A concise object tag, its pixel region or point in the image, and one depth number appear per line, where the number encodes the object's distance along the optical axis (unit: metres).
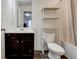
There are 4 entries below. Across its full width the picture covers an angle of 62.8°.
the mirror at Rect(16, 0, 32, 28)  2.45
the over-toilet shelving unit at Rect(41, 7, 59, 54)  2.54
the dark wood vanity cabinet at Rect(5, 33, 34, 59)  2.05
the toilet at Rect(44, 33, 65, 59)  1.71
